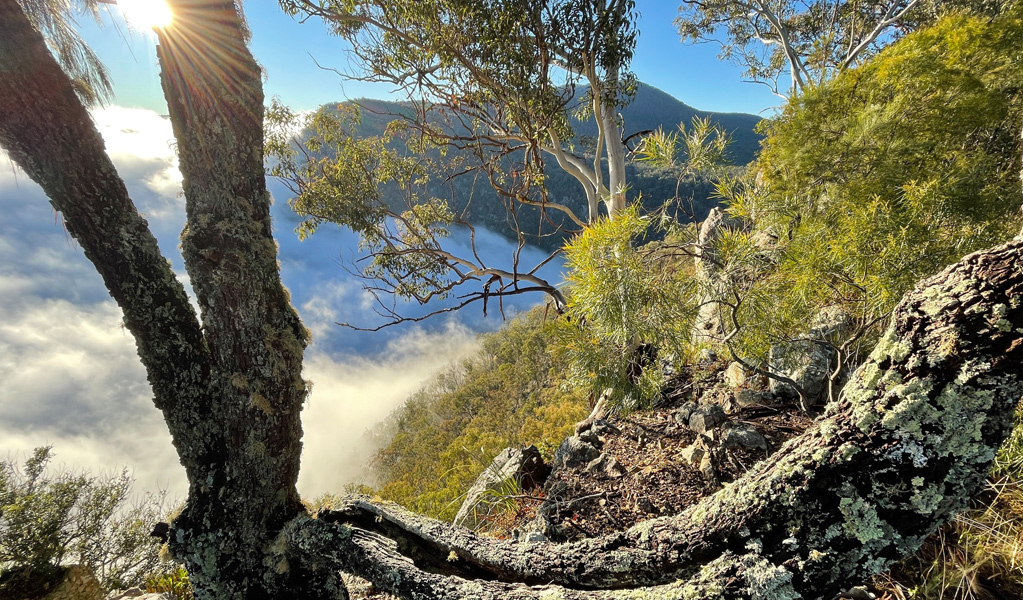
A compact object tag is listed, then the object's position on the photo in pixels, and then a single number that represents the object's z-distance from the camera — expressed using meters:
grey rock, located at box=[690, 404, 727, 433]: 2.61
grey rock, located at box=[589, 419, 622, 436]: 3.03
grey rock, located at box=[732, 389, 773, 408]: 2.75
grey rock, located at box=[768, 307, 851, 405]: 2.40
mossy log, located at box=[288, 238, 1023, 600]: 0.67
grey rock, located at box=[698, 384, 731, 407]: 2.90
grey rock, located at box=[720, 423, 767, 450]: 2.25
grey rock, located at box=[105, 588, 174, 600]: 2.93
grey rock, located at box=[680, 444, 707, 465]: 2.35
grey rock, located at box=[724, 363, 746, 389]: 3.04
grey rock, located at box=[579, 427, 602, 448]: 2.93
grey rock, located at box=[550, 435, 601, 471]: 2.74
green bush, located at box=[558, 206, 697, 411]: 1.98
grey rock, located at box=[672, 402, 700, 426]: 2.84
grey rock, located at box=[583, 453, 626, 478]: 2.53
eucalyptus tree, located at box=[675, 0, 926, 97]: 8.75
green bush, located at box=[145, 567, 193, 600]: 2.87
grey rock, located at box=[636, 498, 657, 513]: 2.16
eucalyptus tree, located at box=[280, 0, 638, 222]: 3.61
